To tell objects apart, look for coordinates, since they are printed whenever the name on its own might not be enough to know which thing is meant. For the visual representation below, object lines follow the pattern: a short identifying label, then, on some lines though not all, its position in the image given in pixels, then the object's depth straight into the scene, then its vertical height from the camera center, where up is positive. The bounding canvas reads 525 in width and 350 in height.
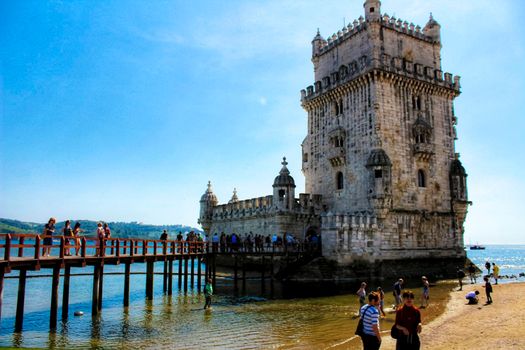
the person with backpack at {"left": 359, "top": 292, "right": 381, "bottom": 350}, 8.26 -1.74
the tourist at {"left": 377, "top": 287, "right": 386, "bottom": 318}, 17.96 -2.98
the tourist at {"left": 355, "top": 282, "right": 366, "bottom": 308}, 18.40 -2.45
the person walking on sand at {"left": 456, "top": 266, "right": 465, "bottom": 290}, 26.73 -2.71
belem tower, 31.81 +6.11
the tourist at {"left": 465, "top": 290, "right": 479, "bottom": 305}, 21.38 -3.12
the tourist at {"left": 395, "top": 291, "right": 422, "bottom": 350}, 8.48 -1.77
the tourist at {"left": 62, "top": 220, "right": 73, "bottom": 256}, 18.88 +0.19
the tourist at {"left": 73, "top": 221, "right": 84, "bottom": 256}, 20.31 +0.29
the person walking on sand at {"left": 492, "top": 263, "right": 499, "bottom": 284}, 31.33 -2.62
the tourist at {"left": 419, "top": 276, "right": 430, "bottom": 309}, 20.88 -2.95
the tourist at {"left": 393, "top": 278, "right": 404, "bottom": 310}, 19.75 -2.70
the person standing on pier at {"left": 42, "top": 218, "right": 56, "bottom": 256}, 17.41 +0.14
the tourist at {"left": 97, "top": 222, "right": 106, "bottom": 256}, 19.75 +0.00
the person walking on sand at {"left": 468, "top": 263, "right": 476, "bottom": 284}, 31.53 -2.87
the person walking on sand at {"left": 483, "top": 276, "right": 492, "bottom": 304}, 21.00 -2.63
